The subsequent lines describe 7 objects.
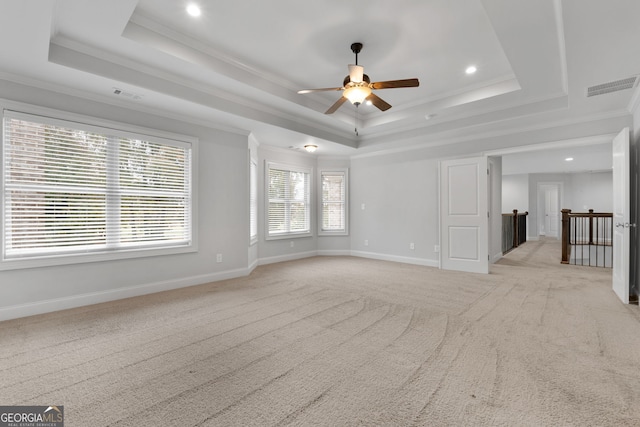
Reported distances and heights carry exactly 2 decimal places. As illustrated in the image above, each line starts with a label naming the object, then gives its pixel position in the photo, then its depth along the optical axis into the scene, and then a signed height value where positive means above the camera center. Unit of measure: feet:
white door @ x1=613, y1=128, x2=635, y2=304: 11.42 -0.24
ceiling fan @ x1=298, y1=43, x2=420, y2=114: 9.61 +4.26
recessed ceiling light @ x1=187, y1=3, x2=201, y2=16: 8.51 +5.98
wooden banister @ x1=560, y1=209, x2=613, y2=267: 19.83 -2.84
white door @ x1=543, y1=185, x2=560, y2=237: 37.06 +0.05
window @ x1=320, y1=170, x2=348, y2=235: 23.49 +0.68
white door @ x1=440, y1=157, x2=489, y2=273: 16.89 -0.30
